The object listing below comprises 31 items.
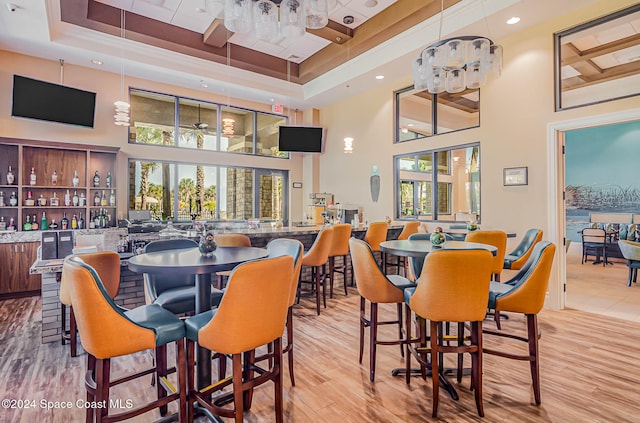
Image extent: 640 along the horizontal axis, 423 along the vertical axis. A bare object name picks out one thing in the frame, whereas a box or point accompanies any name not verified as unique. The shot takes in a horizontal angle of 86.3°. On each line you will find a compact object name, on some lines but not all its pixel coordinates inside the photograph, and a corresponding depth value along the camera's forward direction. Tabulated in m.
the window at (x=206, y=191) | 6.99
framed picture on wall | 4.96
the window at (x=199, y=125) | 6.97
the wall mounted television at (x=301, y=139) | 8.30
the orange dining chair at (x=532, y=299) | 2.25
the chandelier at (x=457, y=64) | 3.44
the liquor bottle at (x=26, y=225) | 5.57
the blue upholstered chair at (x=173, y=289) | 2.47
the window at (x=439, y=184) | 5.96
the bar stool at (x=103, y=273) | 2.67
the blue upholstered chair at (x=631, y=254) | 5.62
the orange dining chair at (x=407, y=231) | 5.47
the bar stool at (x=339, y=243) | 4.58
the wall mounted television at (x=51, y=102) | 5.32
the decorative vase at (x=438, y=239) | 2.86
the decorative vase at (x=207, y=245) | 2.42
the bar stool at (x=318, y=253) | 4.17
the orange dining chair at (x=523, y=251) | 4.04
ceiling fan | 7.70
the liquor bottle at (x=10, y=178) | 5.43
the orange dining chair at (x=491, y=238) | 3.85
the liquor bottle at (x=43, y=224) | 5.71
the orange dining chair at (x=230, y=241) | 3.40
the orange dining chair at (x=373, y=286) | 2.59
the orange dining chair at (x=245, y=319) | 1.68
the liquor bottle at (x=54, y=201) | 5.82
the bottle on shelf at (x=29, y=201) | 5.60
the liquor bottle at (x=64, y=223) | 5.88
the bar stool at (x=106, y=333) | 1.61
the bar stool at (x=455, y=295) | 2.03
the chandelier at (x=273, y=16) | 2.93
